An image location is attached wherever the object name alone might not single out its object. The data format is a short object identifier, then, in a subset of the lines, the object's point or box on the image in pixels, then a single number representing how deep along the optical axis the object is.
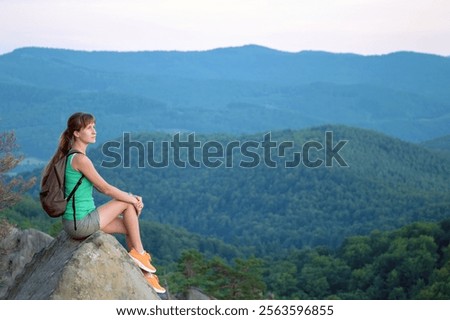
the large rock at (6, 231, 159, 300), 6.69
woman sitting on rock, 6.97
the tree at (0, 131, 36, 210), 19.41
